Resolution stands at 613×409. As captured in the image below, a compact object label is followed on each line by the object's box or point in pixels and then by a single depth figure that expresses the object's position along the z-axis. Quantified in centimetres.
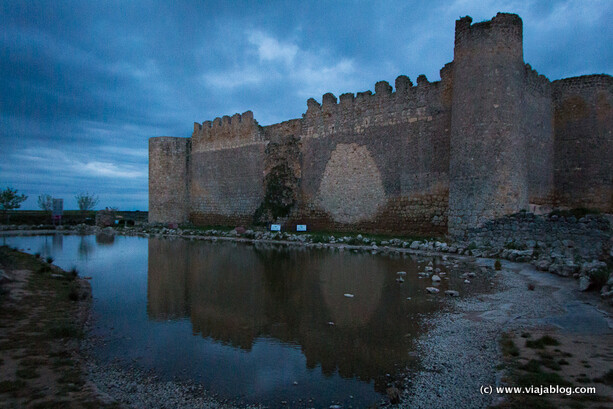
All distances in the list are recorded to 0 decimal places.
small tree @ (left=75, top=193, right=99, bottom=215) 4659
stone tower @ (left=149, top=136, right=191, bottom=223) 2916
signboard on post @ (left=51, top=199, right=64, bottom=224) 3253
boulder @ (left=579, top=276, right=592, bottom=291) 716
